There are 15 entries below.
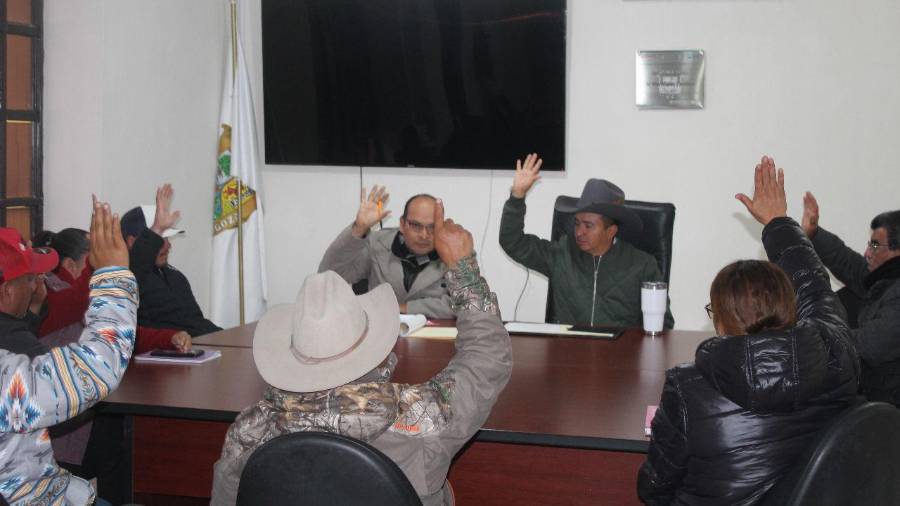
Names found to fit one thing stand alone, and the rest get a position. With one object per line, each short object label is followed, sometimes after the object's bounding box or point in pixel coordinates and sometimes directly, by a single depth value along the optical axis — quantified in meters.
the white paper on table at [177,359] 3.04
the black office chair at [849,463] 1.60
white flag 5.55
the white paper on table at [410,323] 3.49
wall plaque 5.02
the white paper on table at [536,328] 3.54
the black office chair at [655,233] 3.98
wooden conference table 2.32
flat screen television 5.20
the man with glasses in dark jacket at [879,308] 3.14
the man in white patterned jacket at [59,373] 1.68
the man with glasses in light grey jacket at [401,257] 3.95
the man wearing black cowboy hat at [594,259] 3.86
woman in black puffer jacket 1.75
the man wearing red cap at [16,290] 1.98
